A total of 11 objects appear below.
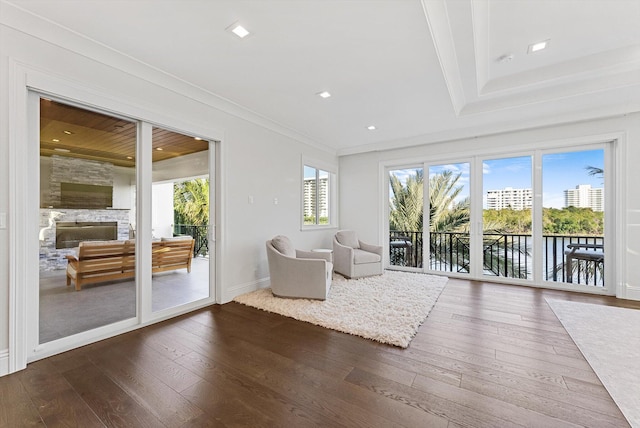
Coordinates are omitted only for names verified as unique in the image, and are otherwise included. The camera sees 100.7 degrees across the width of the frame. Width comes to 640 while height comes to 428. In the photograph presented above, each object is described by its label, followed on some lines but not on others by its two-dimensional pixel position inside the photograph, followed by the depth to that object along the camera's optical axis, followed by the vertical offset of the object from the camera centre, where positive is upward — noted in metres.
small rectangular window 5.47 +0.38
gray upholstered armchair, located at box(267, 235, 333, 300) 3.65 -0.85
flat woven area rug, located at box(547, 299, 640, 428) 1.79 -1.20
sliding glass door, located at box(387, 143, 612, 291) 4.20 -0.07
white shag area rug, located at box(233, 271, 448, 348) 2.76 -1.19
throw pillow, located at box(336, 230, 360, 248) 5.48 -0.51
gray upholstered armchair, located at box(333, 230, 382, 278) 4.81 -0.84
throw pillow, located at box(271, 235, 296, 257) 3.94 -0.47
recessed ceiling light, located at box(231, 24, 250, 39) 2.23 +1.57
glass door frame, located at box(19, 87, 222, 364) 2.09 -0.22
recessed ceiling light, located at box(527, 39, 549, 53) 2.84 +1.82
